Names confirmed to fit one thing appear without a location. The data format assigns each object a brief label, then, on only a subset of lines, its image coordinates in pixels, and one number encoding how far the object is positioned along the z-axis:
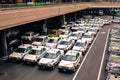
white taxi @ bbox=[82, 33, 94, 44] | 30.73
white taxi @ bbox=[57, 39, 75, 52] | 25.58
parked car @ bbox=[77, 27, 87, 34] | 37.08
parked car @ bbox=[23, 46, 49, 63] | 20.67
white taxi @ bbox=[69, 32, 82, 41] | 31.94
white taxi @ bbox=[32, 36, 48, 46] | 27.57
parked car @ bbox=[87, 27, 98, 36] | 37.28
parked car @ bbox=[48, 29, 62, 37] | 33.52
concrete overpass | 18.12
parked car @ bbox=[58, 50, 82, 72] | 18.77
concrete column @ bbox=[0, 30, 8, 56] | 23.92
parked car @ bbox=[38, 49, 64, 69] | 19.36
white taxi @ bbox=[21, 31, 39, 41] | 31.92
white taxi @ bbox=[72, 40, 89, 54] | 25.03
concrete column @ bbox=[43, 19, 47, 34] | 37.81
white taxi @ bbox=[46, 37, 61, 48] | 26.30
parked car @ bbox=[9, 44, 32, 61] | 21.30
